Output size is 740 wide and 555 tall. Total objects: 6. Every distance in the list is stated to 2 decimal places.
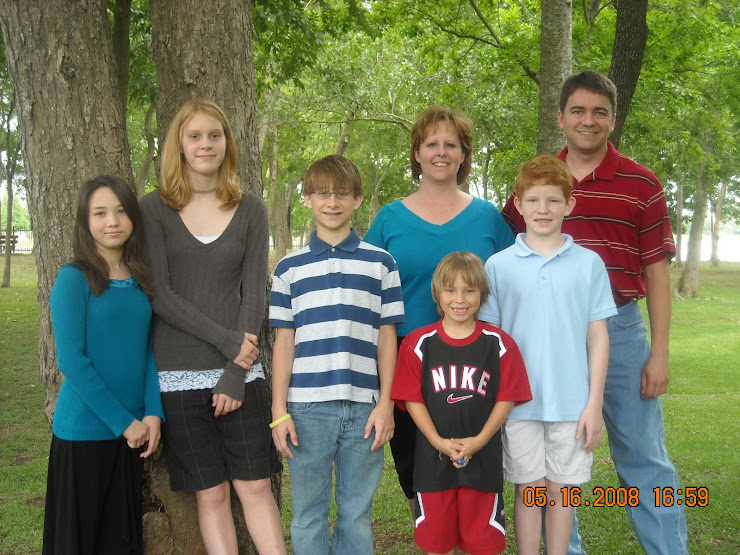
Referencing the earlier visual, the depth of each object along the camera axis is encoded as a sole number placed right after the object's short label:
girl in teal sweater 2.71
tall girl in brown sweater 2.88
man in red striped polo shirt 3.18
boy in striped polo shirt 2.80
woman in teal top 3.18
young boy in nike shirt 2.78
